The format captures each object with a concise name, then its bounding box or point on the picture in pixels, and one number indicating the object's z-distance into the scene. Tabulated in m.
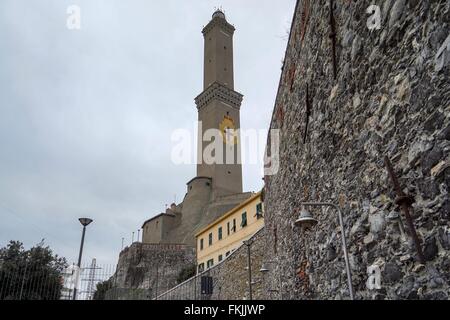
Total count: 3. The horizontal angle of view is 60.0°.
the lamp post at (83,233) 11.54
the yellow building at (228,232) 23.47
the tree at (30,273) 13.07
